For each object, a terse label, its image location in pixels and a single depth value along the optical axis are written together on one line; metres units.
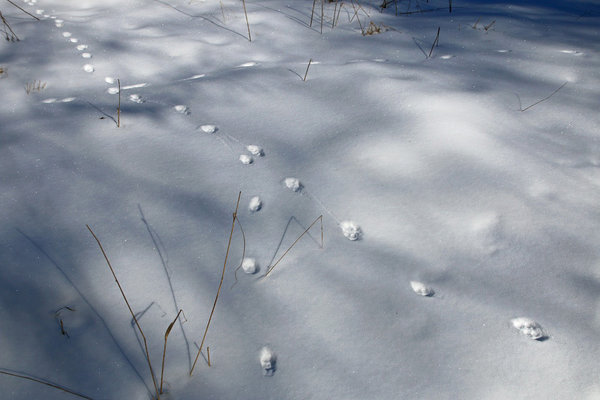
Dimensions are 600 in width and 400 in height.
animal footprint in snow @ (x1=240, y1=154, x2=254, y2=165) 1.31
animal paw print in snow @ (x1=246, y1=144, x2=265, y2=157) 1.35
